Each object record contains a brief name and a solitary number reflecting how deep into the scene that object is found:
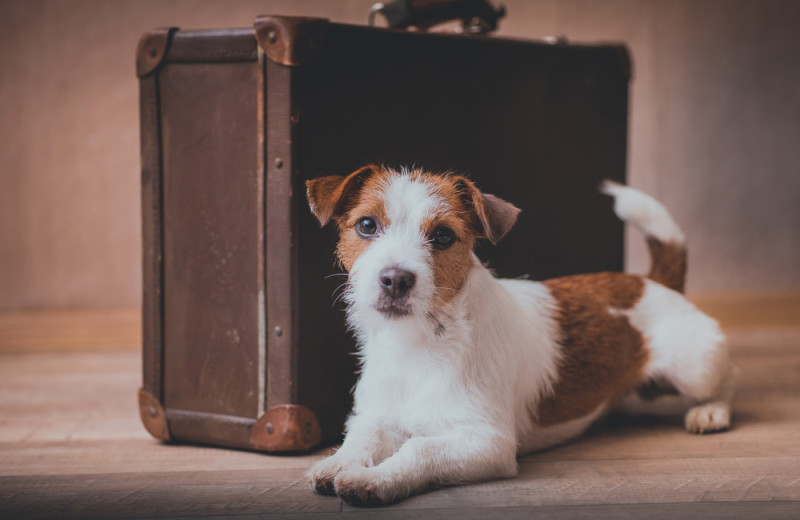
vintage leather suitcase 1.86
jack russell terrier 1.58
